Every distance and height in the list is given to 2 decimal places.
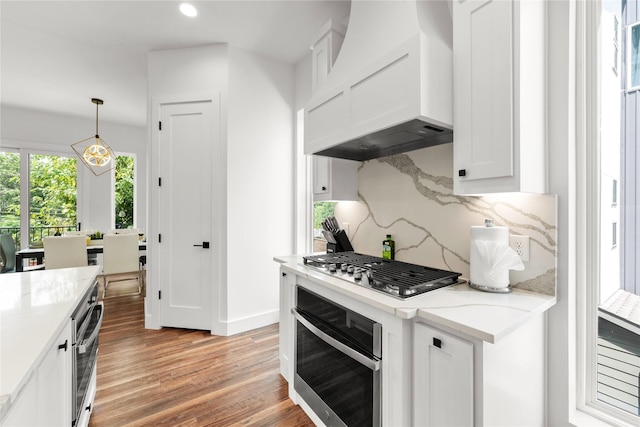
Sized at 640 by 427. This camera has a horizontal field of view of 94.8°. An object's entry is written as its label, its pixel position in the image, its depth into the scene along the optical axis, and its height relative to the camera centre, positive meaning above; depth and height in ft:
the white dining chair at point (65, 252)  11.89 -1.65
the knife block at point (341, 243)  8.00 -0.88
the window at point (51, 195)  16.19 +0.92
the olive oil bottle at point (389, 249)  6.79 -0.88
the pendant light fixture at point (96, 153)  14.41 +3.09
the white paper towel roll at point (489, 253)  4.37 -0.64
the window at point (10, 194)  15.46 +0.94
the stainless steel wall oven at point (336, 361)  4.17 -2.47
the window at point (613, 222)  4.25 -0.18
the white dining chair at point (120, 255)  13.30 -2.00
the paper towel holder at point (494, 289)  4.42 -1.19
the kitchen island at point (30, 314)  2.53 -1.31
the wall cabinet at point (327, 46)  7.20 +4.13
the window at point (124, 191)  18.74 +1.29
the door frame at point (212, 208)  9.78 +0.11
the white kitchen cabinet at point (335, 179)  7.48 +0.83
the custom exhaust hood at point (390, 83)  4.38 +2.16
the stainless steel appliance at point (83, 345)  4.31 -2.12
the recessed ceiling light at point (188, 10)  7.86 +5.50
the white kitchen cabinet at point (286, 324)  6.28 -2.53
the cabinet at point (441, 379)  3.28 -1.99
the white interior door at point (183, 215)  9.97 -0.13
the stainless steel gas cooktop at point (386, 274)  4.30 -1.10
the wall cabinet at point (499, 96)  3.87 +1.58
